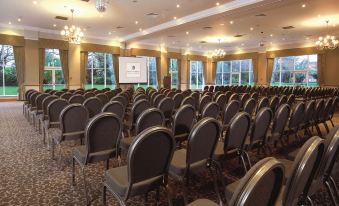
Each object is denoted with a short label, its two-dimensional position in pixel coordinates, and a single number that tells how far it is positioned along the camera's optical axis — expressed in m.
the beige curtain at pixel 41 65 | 14.32
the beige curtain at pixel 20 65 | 13.68
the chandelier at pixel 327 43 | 12.40
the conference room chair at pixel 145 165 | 1.83
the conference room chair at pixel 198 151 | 2.26
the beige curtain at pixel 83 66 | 15.98
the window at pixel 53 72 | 15.70
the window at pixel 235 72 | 22.27
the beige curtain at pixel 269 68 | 19.83
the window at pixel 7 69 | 15.29
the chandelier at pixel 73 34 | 10.47
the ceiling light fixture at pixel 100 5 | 7.02
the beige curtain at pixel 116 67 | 17.59
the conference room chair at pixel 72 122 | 3.54
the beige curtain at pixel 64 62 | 15.27
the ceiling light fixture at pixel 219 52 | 17.05
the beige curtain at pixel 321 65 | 16.80
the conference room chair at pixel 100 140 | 2.59
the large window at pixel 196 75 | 23.80
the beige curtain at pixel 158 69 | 19.95
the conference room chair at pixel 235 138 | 2.62
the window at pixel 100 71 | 17.62
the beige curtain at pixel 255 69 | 20.50
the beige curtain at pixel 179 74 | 21.62
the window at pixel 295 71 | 18.12
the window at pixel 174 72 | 21.88
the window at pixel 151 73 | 20.47
